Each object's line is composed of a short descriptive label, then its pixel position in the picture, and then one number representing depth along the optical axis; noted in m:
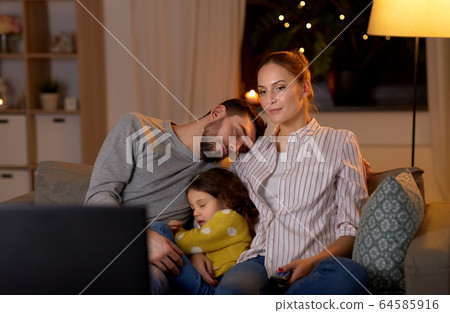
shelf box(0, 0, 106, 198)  3.58
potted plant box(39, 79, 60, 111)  3.65
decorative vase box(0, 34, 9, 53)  3.67
